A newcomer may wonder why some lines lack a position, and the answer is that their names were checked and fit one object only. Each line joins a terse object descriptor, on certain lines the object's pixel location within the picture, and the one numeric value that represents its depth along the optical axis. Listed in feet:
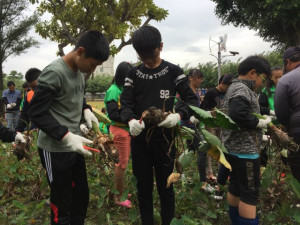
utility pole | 50.00
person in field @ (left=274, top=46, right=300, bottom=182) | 6.76
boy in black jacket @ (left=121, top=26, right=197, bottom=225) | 6.33
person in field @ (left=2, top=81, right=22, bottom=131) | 26.81
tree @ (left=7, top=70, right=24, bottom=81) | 208.48
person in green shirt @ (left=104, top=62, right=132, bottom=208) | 8.75
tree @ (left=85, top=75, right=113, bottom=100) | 157.84
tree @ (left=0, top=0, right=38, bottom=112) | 56.59
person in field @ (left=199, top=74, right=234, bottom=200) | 11.15
